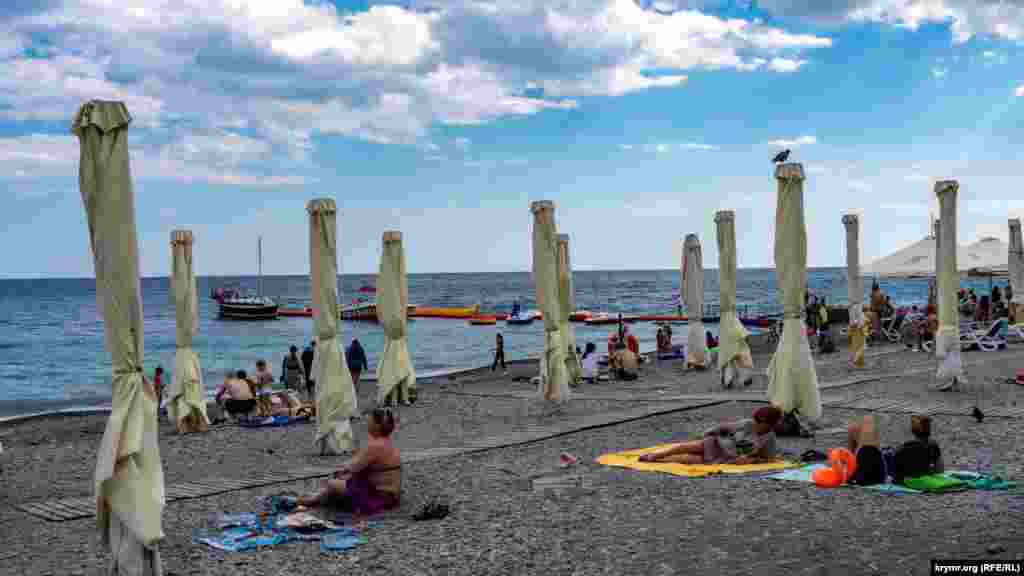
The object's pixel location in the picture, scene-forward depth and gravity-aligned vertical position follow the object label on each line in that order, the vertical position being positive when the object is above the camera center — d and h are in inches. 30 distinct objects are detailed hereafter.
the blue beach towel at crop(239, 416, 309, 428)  568.1 -91.1
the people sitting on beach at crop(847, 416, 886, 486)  300.0 -63.5
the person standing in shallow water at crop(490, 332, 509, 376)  970.1 -82.0
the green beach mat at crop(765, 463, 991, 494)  283.9 -69.5
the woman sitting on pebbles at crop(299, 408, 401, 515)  293.9 -68.6
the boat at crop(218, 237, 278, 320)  2792.8 -78.7
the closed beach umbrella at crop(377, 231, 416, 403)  620.4 -36.6
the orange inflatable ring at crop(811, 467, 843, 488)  298.7 -70.2
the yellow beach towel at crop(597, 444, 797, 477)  334.0 -74.8
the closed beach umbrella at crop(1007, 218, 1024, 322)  847.1 +12.2
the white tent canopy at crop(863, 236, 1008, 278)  975.6 +14.0
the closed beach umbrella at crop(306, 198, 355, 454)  435.2 -33.4
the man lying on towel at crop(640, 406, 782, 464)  351.3 -69.4
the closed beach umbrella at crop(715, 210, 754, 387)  628.4 -37.2
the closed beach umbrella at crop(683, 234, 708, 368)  803.4 -32.9
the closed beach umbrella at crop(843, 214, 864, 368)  703.7 -13.7
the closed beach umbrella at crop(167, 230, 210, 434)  556.1 -51.0
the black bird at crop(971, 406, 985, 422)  406.6 -66.6
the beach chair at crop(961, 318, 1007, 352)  726.5 -56.4
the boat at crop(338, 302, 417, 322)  2747.0 -97.6
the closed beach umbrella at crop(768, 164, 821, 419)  416.5 -15.6
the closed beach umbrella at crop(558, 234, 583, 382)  741.3 -22.1
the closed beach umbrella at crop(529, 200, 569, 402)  528.7 -11.5
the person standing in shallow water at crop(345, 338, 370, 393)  697.0 -62.0
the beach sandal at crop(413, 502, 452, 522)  281.3 -74.9
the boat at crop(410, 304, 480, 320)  2608.3 -99.8
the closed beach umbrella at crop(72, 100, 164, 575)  215.2 -13.7
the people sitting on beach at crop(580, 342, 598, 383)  765.3 -77.8
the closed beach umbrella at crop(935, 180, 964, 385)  513.7 -11.7
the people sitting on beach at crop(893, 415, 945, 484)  298.7 -63.3
